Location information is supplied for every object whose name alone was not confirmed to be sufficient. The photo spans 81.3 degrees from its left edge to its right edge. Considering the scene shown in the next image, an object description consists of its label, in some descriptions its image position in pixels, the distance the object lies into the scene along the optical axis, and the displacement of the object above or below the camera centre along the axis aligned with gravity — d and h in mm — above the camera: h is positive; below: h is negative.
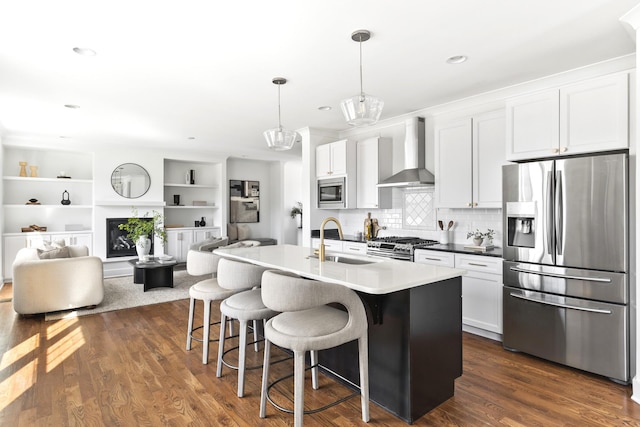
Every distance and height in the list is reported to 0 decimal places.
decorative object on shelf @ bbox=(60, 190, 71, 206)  7043 +216
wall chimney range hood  4590 +653
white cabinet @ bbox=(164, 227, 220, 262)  7805 -620
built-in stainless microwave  5391 +239
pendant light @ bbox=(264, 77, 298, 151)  3415 +665
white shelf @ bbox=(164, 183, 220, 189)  7840 +531
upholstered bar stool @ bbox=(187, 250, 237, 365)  3043 -663
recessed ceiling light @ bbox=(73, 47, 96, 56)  2854 +1241
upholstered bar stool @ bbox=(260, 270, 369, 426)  1993 -659
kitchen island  2217 -771
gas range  4285 -441
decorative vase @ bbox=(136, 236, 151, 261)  5996 -586
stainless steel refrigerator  2779 -433
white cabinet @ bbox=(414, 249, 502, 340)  3568 -821
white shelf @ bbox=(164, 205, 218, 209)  7976 +62
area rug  4660 -1267
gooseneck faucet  2781 -308
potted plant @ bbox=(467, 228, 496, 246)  3975 -297
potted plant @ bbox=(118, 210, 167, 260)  6018 -420
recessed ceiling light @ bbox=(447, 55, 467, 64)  3104 +1265
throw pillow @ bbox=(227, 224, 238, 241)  8820 -531
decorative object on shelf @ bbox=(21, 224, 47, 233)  6672 -321
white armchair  4332 -878
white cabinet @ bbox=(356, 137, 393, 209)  5168 +554
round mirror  7316 +592
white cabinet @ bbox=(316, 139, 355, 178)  5363 +761
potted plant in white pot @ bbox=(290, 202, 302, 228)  9766 -119
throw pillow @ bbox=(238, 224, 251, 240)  8914 -538
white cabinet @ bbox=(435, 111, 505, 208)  3908 +527
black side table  5805 -1025
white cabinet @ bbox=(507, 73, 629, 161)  2908 +753
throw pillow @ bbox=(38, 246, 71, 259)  4680 -550
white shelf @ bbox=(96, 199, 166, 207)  7082 +141
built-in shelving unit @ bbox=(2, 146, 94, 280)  6598 +245
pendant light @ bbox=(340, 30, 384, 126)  2564 +707
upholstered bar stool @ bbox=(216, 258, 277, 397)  2547 -659
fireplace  7253 -606
